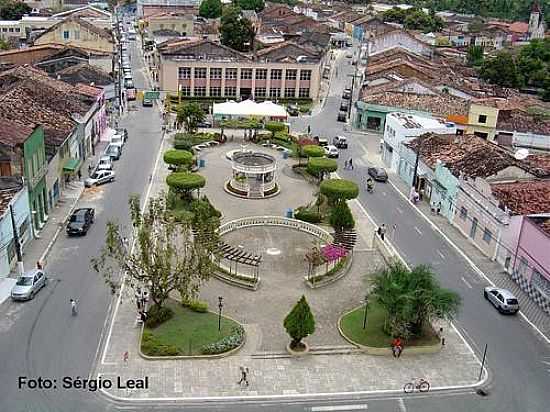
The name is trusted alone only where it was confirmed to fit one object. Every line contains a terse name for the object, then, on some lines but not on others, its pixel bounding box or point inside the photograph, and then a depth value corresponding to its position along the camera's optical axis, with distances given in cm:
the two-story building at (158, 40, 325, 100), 9119
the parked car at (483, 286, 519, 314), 3881
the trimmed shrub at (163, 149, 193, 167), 5759
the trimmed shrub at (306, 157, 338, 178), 5816
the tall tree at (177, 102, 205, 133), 7325
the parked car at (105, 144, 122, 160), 6481
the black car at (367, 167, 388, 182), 6338
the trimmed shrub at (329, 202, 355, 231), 4834
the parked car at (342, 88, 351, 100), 9896
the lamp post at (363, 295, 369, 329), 3610
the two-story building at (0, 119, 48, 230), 4366
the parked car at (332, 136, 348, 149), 7425
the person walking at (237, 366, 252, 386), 3088
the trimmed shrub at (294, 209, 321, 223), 5159
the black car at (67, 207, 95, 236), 4634
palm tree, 3366
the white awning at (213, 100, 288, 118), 7512
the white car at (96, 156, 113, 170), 5979
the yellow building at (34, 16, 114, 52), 10338
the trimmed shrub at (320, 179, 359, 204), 5081
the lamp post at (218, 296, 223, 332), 3503
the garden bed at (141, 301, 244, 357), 3291
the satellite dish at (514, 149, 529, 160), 5722
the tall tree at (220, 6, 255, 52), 11356
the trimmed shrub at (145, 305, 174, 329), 3516
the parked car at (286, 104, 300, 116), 8900
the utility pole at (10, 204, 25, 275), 4016
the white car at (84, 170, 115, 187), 5681
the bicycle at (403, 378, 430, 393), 3125
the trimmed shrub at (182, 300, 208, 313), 3691
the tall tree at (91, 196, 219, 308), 3462
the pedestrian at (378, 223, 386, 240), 4892
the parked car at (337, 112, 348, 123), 8675
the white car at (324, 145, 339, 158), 6962
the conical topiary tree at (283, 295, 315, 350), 3281
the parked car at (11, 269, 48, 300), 3735
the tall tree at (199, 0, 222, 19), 16338
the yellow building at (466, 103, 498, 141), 7519
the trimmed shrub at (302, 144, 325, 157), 6297
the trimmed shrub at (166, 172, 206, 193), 5144
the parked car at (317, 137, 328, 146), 7350
